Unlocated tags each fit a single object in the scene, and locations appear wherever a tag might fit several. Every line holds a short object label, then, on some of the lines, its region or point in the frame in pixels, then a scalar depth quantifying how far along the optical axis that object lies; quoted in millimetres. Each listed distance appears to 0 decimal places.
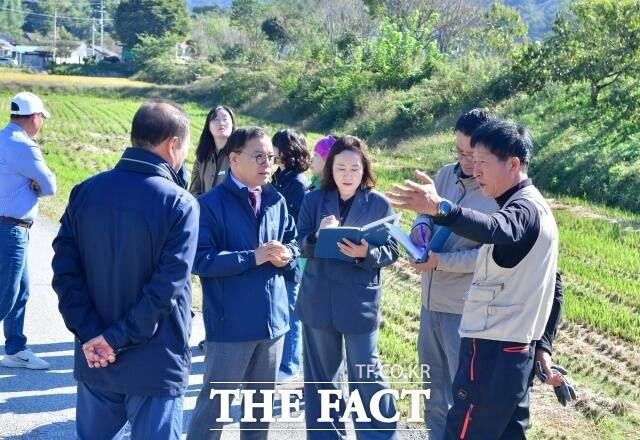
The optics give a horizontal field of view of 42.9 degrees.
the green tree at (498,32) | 35844
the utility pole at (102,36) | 108812
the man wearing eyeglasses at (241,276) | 4219
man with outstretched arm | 3256
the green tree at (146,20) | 85062
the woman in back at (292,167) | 5688
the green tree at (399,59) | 34156
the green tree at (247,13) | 75175
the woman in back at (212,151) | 6000
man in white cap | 5703
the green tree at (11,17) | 118562
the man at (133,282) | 3365
